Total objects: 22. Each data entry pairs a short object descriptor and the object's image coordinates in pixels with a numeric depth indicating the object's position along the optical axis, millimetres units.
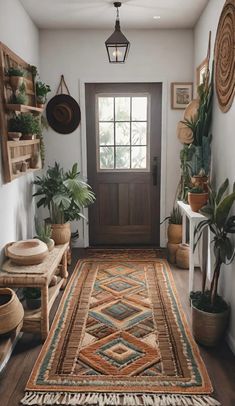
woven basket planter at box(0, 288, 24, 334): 2098
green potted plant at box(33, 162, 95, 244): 3506
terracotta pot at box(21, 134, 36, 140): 3063
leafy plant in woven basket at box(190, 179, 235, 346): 2254
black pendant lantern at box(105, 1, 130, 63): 3254
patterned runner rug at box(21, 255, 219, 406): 1938
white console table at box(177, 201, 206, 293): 2817
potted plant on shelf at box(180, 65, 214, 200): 3072
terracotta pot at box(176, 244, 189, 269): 3750
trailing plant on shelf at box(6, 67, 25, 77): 2762
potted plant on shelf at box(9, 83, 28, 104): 2837
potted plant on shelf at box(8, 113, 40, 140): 2924
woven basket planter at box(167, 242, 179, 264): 3922
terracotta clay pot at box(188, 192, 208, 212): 2908
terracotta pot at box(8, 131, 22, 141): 2805
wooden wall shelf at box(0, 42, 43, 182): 2678
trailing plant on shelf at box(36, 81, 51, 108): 3605
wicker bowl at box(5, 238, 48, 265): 2566
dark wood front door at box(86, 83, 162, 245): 4289
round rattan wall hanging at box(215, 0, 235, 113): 2459
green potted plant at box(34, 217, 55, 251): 3018
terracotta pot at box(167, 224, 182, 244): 3953
